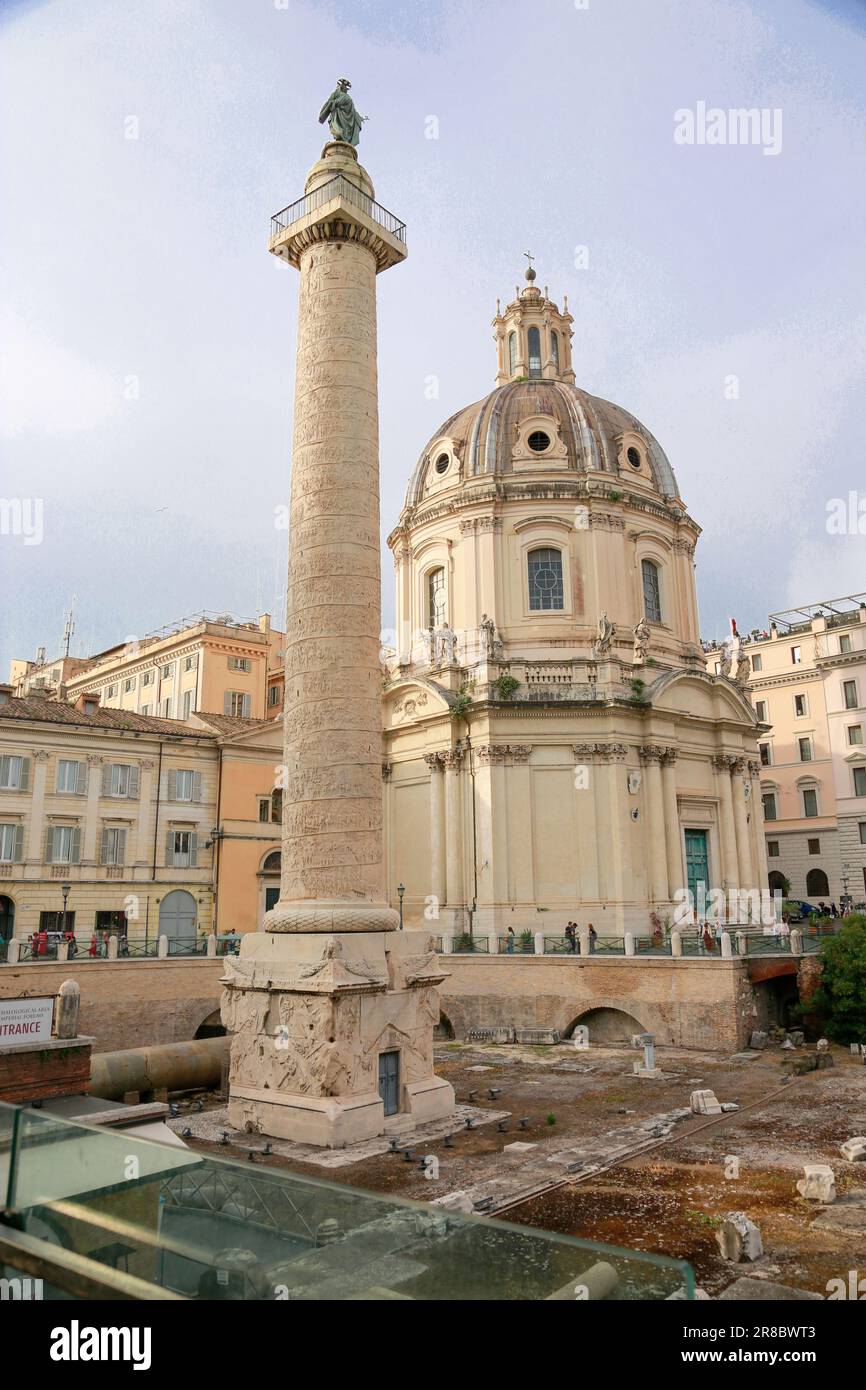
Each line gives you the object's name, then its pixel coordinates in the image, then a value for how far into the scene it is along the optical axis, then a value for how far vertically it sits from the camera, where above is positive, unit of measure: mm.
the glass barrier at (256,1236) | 5484 -1832
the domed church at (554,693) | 34375 +8262
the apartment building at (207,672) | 51656 +13583
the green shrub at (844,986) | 25531 -1709
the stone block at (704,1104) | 18641 -3352
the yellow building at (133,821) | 35438 +4130
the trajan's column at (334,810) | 16938 +2101
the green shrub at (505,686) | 34969 +8189
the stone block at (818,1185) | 12977 -3413
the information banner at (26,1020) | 16422 -1437
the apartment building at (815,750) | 51062 +8858
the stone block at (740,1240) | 10930 -3449
